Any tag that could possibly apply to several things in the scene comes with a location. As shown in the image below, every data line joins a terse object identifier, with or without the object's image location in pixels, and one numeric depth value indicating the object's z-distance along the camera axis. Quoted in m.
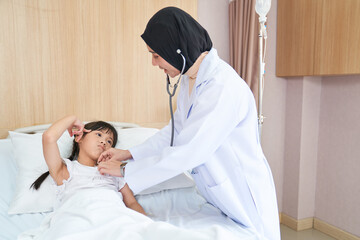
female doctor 1.13
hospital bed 1.26
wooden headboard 1.87
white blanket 0.90
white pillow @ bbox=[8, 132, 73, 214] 1.39
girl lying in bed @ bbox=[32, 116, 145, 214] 1.39
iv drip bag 1.93
